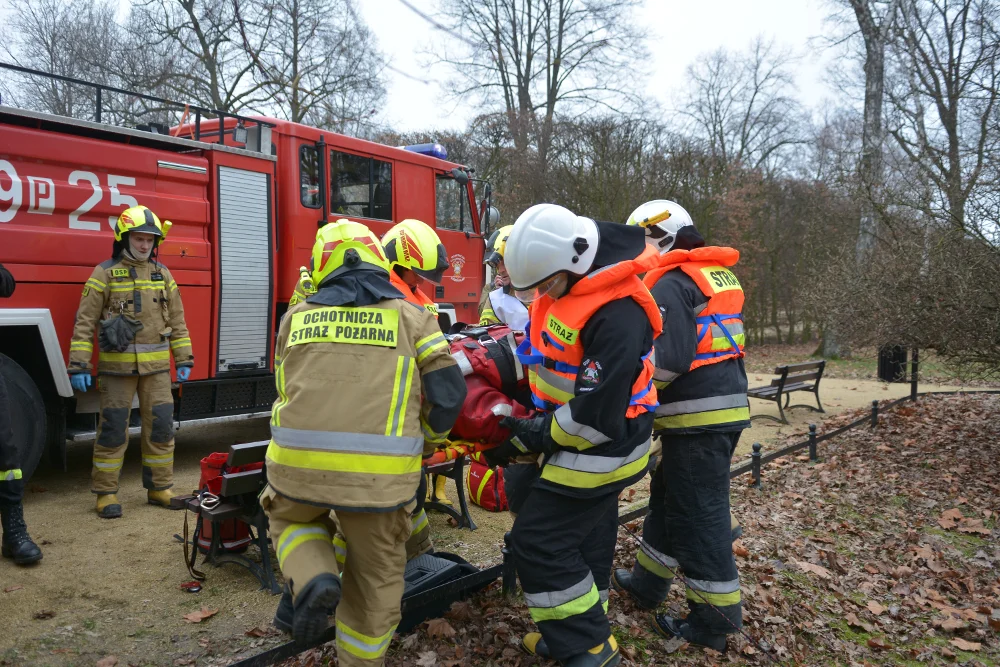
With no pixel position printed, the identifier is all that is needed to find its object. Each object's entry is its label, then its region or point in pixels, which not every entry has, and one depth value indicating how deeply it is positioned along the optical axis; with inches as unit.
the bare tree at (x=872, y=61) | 545.6
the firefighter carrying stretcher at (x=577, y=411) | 112.7
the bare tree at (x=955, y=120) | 283.6
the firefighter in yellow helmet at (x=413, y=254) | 167.0
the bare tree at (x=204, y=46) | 673.6
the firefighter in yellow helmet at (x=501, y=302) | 237.3
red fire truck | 213.3
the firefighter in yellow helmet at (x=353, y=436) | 106.3
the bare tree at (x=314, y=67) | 684.7
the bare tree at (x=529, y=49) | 855.7
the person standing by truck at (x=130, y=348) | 207.6
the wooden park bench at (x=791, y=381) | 372.8
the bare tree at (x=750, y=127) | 1012.5
